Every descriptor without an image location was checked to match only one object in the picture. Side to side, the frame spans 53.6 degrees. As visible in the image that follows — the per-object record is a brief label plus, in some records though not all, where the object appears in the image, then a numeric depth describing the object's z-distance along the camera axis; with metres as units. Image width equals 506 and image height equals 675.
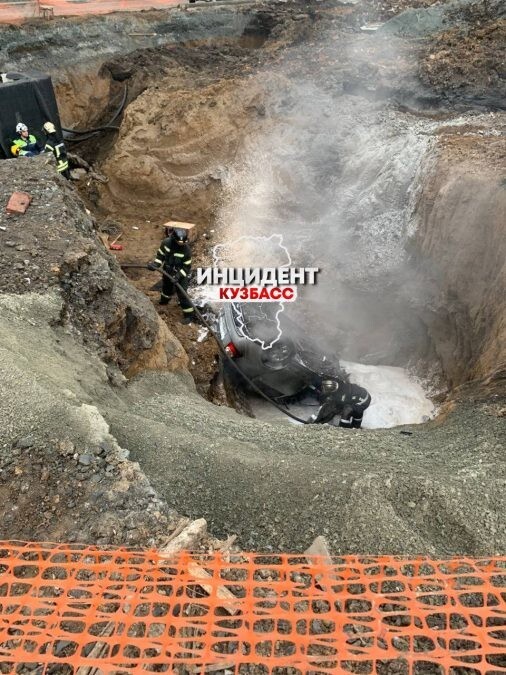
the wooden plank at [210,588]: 2.88
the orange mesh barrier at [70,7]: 16.38
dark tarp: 12.15
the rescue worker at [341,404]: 8.21
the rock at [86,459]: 3.88
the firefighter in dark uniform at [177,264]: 9.53
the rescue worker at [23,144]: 11.08
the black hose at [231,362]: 8.50
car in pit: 8.52
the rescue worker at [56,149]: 11.10
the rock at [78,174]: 13.57
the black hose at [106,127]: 15.20
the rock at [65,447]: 3.92
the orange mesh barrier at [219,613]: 2.54
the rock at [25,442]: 3.94
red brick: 7.03
